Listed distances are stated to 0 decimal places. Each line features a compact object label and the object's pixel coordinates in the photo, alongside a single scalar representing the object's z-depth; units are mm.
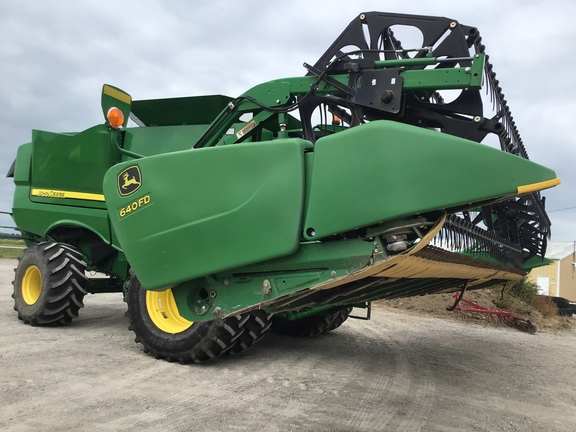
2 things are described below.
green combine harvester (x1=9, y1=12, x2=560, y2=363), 2598
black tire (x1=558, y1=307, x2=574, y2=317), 11414
